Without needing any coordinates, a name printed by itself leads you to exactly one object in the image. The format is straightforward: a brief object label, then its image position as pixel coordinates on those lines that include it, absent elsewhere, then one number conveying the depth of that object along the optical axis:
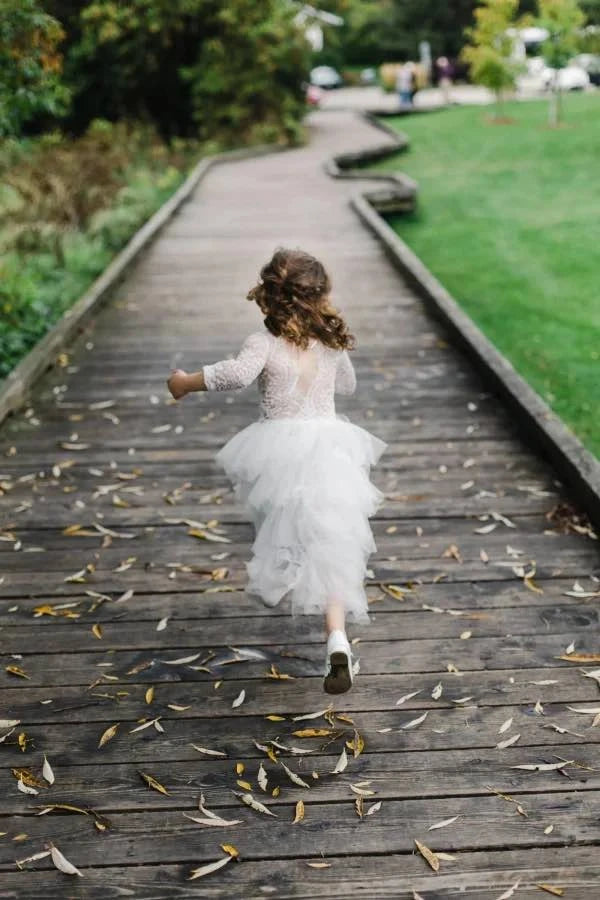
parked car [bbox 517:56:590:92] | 40.88
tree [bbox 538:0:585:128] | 22.89
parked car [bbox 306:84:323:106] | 39.60
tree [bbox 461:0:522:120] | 26.53
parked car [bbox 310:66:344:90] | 55.41
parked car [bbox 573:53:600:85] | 41.72
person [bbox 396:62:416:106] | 36.47
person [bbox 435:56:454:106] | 38.58
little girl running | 3.84
